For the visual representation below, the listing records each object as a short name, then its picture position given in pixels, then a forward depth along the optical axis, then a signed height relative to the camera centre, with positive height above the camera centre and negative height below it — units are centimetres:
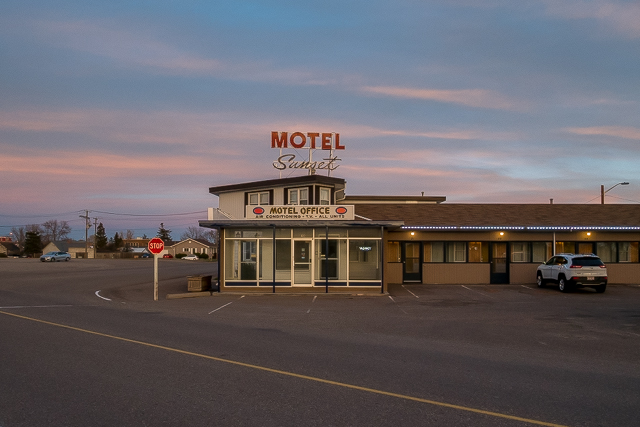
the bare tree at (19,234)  16682 +263
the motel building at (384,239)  2581 +17
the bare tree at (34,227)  16275 +460
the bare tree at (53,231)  16462 +351
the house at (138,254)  11151 -239
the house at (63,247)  12575 -105
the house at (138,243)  19496 -16
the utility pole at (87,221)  9981 +383
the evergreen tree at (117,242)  13688 +14
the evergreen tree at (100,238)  13175 +109
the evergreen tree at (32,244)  11212 -27
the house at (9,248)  13440 -137
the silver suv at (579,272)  2456 -134
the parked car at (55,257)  6906 -179
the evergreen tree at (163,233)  14450 +249
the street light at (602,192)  4433 +397
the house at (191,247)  13562 -113
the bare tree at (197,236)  16014 +222
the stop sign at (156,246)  2306 -15
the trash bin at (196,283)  2555 -187
